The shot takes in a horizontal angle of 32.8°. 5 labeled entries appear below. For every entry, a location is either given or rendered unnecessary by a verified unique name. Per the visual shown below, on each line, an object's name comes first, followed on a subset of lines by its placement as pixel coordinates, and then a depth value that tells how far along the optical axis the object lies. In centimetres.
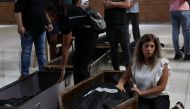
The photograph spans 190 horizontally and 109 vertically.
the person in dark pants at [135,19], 627
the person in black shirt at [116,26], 415
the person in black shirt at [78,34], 325
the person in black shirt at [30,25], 416
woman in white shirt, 274
